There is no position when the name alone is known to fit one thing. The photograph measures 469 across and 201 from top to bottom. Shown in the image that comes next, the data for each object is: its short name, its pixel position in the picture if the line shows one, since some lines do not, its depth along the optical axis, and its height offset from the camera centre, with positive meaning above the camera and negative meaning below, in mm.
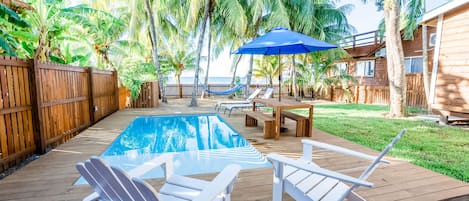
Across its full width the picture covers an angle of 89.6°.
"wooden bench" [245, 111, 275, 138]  4699 -755
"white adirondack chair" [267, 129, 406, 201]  1694 -809
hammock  9977 -181
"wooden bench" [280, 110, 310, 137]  4828 -825
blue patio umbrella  4558 +884
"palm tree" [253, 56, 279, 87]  16000 +1243
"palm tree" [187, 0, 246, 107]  9758 +3091
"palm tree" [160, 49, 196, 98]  15597 +1760
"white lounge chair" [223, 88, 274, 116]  7153 -598
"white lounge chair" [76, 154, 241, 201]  1267 -574
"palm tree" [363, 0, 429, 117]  7250 +790
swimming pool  3342 -1091
